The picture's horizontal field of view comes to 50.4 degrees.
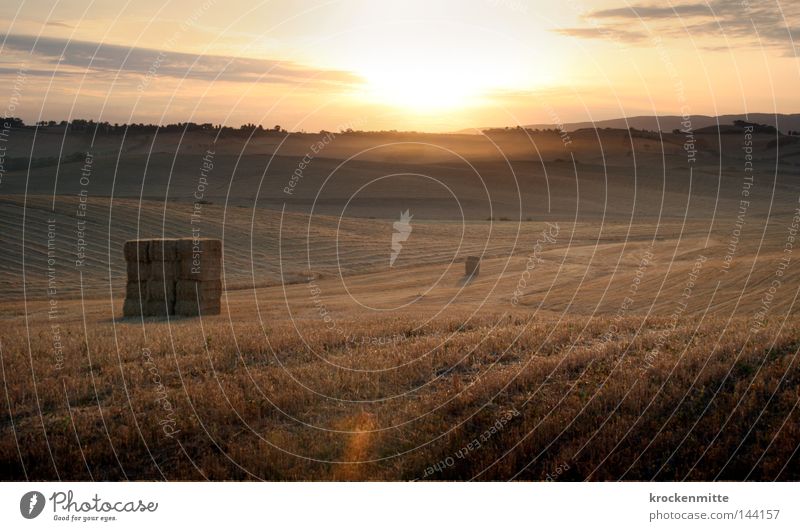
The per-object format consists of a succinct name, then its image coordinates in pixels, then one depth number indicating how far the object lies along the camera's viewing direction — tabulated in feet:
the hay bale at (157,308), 90.02
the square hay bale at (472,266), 127.24
